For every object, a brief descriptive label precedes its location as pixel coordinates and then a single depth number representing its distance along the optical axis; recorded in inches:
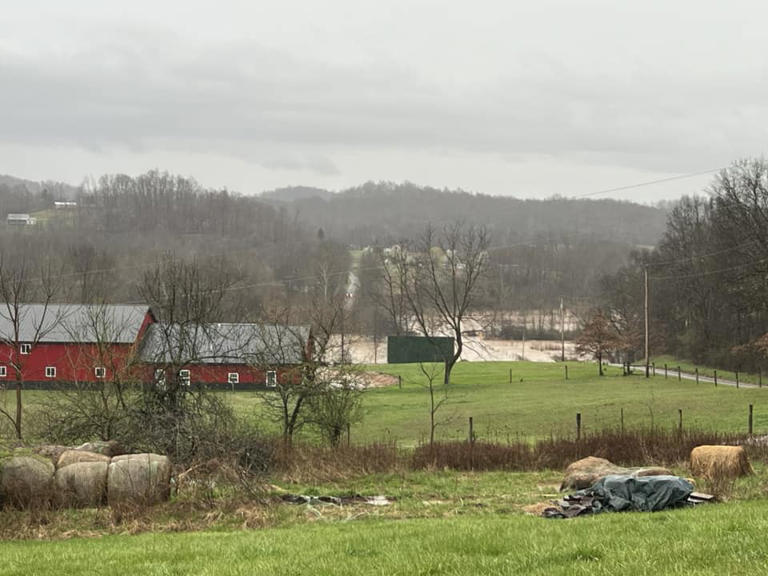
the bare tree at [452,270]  2687.0
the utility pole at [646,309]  2870.1
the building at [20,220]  5851.4
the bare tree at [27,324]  2363.4
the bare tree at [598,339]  2701.8
